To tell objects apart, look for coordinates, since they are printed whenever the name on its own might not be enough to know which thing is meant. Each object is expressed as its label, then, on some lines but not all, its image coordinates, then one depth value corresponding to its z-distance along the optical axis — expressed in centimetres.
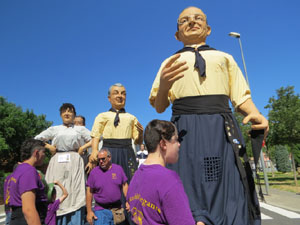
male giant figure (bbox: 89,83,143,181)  441
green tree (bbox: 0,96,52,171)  2617
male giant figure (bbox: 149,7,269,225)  185
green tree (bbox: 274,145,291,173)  5159
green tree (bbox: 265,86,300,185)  1628
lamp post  1549
